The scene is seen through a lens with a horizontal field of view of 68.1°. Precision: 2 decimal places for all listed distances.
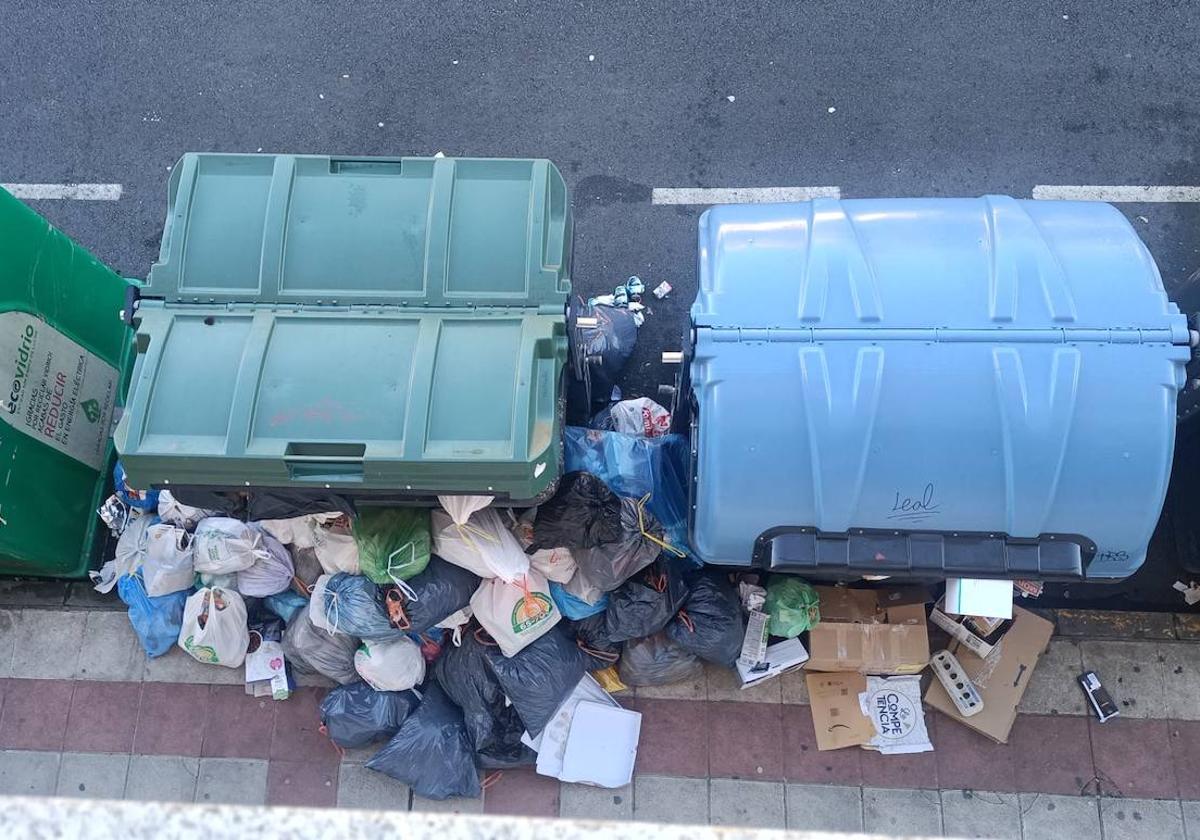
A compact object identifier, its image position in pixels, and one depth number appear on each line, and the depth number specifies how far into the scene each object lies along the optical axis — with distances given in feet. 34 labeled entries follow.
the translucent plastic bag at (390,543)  12.64
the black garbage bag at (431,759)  14.02
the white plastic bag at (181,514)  14.40
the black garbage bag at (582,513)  12.57
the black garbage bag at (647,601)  13.57
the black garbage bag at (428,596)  13.10
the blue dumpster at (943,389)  10.65
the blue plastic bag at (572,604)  13.83
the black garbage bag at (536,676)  13.96
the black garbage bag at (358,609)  13.30
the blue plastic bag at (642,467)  13.00
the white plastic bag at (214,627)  14.19
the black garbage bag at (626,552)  12.67
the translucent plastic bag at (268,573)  14.08
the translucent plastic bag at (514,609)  13.53
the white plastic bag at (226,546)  13.74
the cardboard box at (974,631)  14.28
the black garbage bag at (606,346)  15.28
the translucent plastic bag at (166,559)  14.02
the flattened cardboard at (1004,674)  14.26
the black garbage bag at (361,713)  14.16
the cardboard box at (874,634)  14.28
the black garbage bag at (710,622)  13.93
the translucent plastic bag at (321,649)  14.04
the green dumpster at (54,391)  12.84
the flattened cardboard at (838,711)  14.40
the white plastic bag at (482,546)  12.57
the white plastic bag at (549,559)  13.01
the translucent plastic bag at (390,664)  13.84
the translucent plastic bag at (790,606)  13.99
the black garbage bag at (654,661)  14.26
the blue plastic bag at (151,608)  14.69
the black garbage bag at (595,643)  14.12
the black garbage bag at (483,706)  14.11
